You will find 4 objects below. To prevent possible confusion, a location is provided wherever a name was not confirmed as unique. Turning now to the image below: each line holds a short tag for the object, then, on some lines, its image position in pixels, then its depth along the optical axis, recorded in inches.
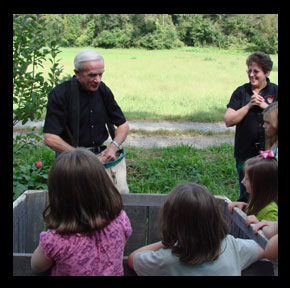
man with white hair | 129.7
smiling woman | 150.6
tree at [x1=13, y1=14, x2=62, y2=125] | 210.5
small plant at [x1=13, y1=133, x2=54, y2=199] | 192.7
